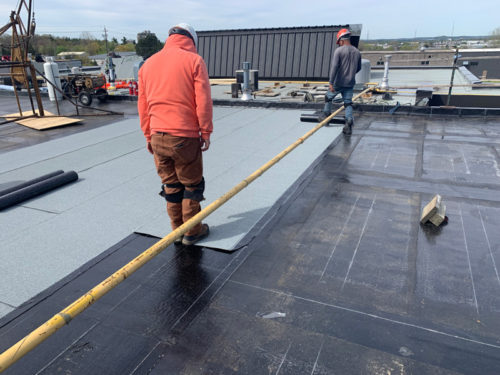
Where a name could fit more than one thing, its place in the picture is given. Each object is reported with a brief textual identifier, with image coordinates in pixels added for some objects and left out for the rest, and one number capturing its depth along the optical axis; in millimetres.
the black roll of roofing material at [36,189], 4227
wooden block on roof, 3609
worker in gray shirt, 6812
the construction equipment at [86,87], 12047
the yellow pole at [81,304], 1583
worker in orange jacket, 2957
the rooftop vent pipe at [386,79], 11688
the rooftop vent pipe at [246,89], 10977
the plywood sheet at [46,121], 8703
